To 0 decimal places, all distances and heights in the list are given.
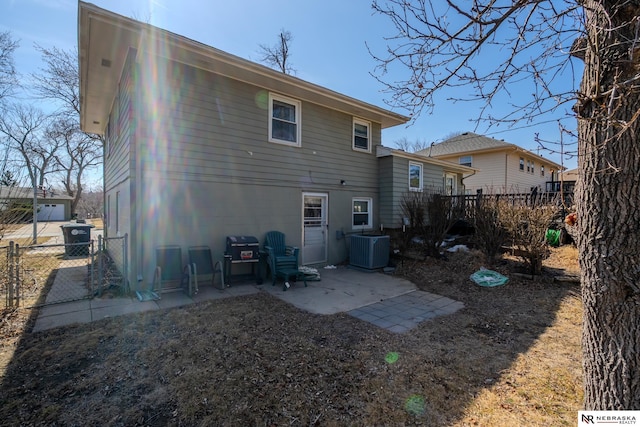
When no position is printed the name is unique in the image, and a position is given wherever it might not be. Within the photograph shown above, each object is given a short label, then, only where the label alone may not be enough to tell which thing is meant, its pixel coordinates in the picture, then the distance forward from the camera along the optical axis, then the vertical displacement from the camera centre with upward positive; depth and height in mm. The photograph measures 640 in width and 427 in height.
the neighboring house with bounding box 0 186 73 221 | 31094 +518
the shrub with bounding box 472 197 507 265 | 7336 -383
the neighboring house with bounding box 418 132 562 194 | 18250 +3478
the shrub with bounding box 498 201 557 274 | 6445 -370
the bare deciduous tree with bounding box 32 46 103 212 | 16922 +6425
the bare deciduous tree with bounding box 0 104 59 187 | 20719 +6035
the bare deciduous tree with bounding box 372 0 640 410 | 1657 +628
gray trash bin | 9805 -738
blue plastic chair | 6480 -1155
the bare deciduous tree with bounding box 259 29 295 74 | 17594 +9435
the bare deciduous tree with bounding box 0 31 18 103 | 13702 +7012
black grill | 6223 -775
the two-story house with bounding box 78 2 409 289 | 5613 +1554
